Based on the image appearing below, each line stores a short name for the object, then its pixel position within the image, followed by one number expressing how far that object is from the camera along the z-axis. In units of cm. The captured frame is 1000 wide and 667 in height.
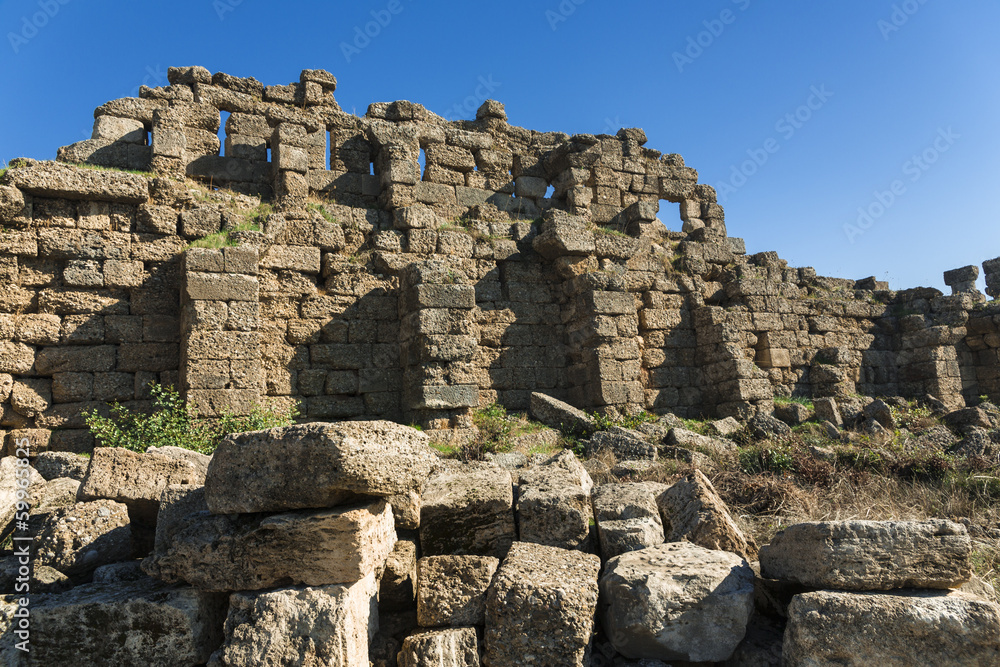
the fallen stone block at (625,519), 446
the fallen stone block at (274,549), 354
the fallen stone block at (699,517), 448
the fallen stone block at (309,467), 352
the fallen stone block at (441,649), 358
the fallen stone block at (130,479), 447
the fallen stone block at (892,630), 336
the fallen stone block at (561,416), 954
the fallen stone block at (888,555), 368
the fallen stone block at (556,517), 450
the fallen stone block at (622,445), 826
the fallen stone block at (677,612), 365
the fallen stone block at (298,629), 333
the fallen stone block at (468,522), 449
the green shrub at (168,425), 739
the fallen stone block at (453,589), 385
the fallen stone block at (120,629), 353
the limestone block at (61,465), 613
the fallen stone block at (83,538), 405
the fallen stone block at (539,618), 351
